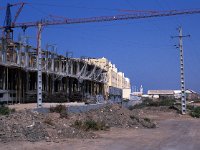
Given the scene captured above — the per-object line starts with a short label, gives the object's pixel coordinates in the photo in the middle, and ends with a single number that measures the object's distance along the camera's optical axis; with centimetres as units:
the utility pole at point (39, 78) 3005
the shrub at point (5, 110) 2384
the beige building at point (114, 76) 9156
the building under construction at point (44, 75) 4025
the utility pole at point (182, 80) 5300
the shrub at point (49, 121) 2398
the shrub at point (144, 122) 3379
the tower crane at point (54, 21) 6534
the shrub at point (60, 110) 2904
